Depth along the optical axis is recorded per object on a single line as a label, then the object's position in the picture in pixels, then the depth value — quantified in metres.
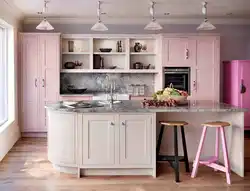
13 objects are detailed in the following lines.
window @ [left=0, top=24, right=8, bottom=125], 6.62
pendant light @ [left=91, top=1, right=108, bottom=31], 5.49
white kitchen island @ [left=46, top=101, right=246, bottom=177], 4.67
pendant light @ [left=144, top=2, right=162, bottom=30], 5.53
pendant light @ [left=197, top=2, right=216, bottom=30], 5.60
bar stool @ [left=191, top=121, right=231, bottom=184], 4.61
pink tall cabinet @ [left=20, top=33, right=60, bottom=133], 7.61
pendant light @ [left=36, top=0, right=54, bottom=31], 5.45
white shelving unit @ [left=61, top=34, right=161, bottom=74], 7.87
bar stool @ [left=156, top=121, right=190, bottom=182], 4.67
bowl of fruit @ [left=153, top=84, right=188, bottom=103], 5.14
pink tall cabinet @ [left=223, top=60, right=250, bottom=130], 7.83
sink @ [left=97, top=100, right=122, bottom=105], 5.34
